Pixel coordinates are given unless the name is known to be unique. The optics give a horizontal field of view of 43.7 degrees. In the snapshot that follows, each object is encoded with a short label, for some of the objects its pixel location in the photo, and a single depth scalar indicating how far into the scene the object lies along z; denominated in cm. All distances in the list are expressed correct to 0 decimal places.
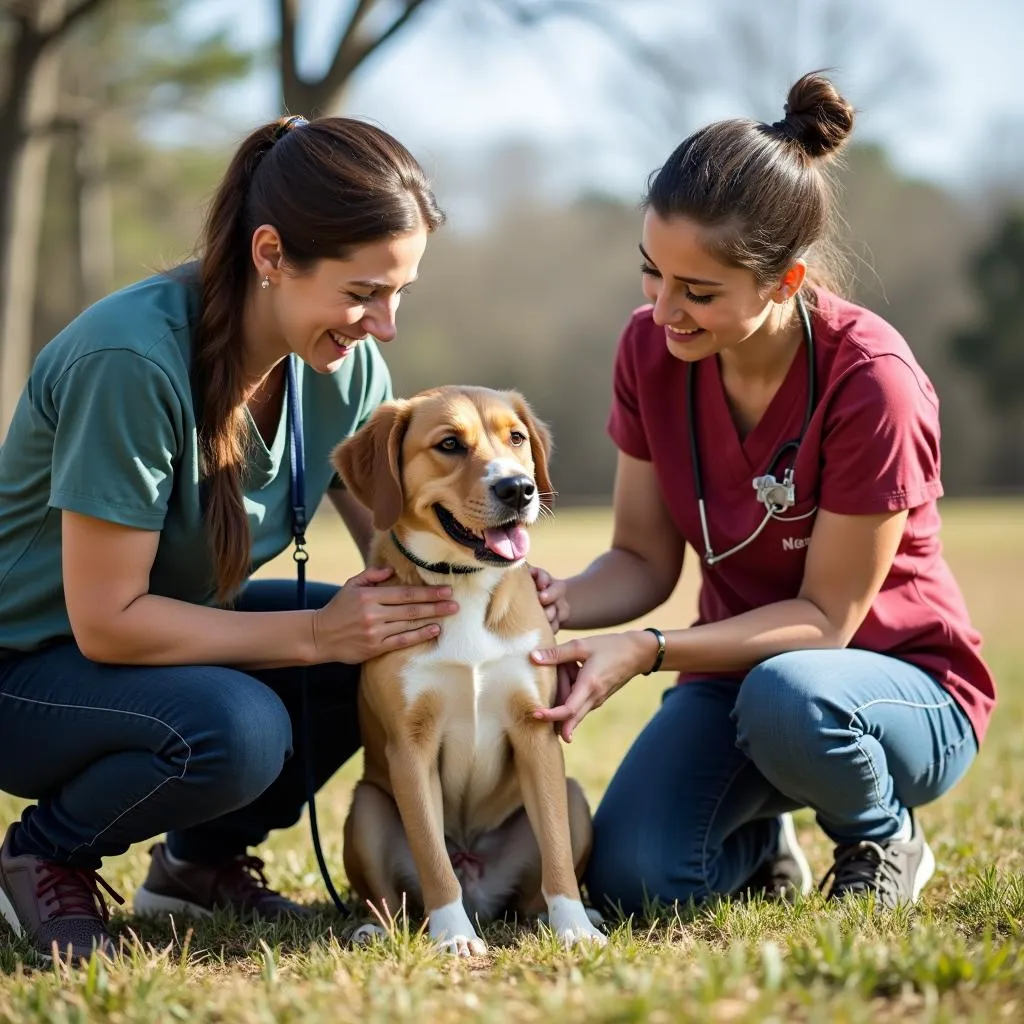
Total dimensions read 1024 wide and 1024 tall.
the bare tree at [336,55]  895
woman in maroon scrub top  336
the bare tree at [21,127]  1100
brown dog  331
